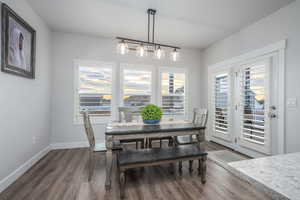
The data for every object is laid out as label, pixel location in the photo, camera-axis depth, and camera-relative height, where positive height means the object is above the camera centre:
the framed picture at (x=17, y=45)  1.85 +0.81
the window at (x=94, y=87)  3.57 +0.31
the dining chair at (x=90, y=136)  2.02 -0.53
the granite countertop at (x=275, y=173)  0.53 -0.33
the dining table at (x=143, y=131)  1.83 -0.43
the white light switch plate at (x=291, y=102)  2.30 -0.01
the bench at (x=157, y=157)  1.75 -0.77
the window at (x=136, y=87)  3.89 +0.37
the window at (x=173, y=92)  4.22 +0.25
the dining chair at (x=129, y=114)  2.96 -0.30
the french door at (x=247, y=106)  2.65 -0.11
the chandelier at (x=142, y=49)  2.17 +0.82
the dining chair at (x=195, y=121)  2.52 -0.42
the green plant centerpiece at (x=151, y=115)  2.37 -0.25
